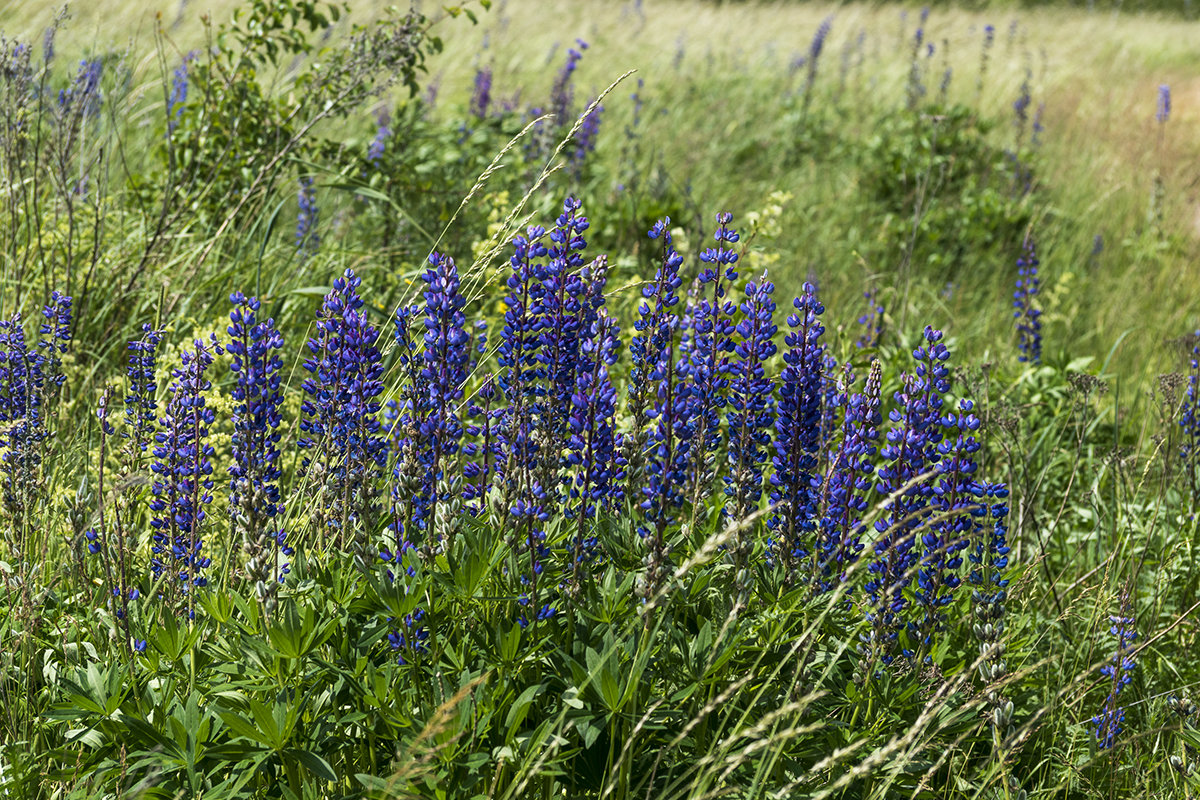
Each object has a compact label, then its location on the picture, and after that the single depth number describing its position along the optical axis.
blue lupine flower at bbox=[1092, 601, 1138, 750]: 4.72
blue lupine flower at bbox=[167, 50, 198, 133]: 10.78
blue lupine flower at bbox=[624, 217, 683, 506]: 4.16
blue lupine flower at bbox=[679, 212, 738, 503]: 4.25
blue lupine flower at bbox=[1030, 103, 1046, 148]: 14.81
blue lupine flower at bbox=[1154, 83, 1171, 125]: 13.99
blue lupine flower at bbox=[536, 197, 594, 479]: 4.07
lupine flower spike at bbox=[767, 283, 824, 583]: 4.35
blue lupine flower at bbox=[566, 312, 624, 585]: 4.11
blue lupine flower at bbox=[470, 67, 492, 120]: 12.00
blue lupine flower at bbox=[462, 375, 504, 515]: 4.27
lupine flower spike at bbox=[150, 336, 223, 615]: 4.32
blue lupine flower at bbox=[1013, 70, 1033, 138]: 14.05
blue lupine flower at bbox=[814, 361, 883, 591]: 4.35
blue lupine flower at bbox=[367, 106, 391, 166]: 9.27
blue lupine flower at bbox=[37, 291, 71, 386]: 5.31
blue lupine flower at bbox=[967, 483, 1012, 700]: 4.27
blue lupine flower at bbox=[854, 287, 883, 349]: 8.16
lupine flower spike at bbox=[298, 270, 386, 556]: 4.21
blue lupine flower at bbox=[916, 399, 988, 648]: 4.45
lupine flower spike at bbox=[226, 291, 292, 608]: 3.97
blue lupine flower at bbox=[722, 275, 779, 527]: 4.30
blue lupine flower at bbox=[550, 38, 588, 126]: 11.05
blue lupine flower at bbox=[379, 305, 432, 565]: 3.99
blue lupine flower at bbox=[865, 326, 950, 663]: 4.30
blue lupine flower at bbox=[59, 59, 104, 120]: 6.80
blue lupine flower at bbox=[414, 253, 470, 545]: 4.04
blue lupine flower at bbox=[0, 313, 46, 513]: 4.74
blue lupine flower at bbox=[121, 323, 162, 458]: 4.82
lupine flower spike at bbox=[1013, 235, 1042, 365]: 8.48
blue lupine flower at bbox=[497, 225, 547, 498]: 4.07
